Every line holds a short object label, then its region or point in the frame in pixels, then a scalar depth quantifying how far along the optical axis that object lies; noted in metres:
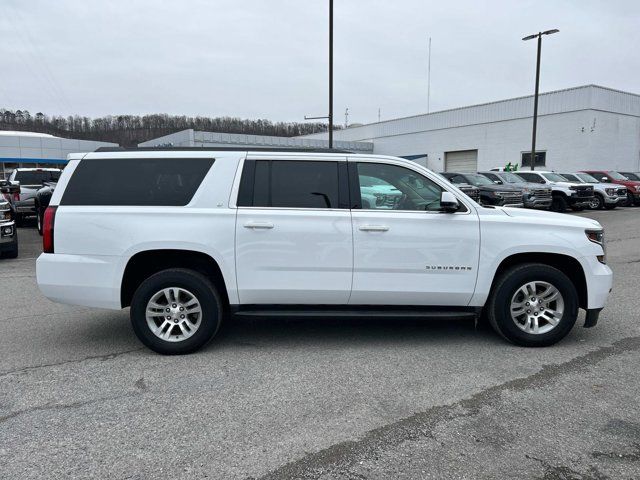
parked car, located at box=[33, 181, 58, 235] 13.89
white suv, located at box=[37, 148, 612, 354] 4.54
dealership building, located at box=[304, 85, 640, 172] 32.56
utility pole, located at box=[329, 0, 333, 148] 18.12
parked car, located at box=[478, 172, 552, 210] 19.48
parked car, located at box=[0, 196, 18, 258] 9.82
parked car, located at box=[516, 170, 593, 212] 20.41
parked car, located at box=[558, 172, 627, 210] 22.70
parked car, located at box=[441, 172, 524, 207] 18.58
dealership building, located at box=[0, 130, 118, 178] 41.22
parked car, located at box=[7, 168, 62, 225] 15.92
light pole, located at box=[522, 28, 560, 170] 24.93
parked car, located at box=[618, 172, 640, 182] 27.05
